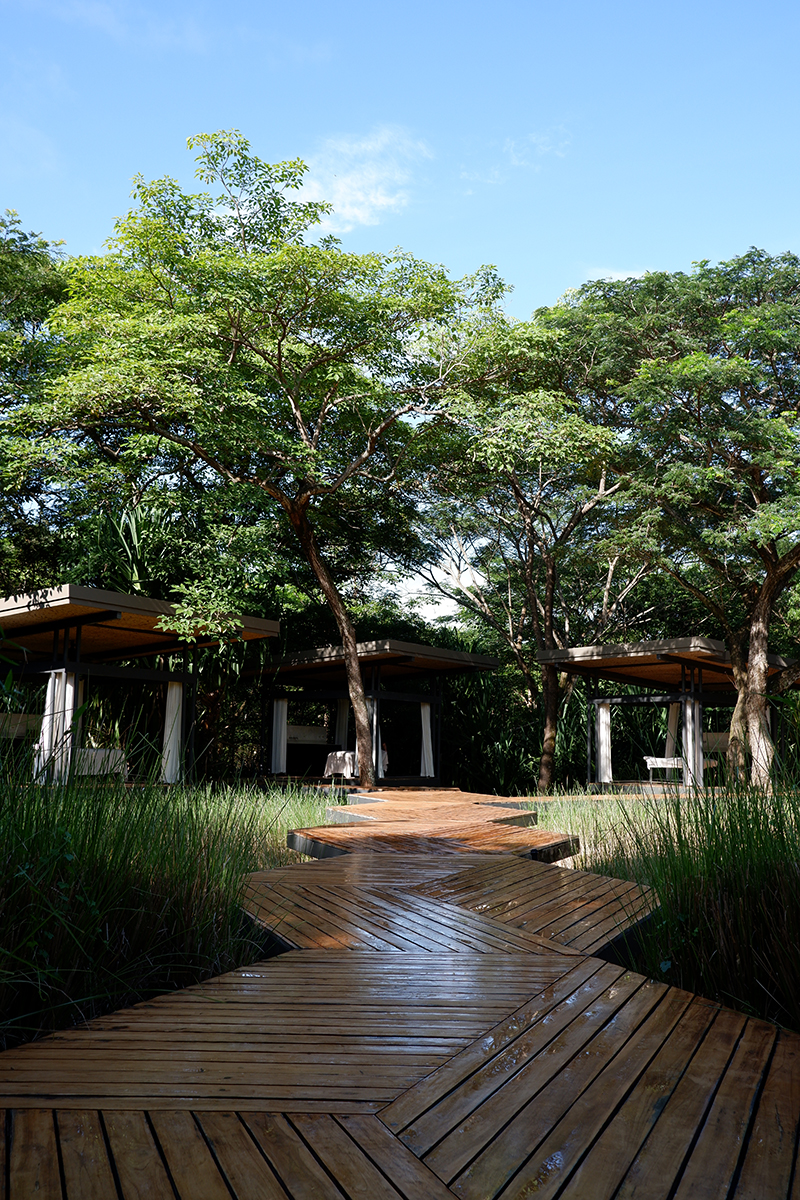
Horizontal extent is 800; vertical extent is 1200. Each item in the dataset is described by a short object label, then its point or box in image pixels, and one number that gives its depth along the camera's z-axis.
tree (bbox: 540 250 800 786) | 10.37
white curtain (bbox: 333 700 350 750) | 13.98
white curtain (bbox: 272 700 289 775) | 12.66
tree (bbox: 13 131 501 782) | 9.34
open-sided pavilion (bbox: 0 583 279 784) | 8.10
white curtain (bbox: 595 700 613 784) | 12.13
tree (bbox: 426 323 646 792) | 10.52
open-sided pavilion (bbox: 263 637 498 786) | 11.89
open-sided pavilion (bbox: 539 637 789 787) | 10.80
